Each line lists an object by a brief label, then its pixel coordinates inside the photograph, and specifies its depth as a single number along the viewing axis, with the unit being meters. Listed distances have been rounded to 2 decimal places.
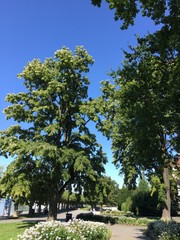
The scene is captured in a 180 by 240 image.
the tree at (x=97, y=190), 17.25
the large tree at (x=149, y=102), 7.65
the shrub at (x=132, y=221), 19.36
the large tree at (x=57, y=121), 15.99
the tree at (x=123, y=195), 37.75
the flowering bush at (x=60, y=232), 6.18
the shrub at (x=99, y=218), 20.79
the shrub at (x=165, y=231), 8.36
